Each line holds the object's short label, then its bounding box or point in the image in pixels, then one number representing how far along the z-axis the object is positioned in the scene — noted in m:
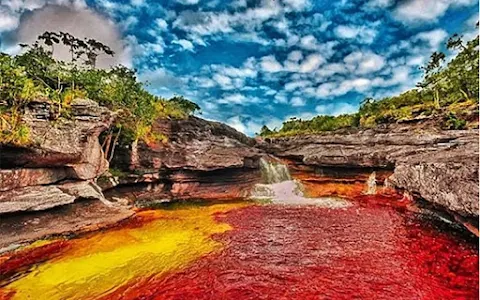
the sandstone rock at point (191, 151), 20.58
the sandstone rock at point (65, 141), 12.64
